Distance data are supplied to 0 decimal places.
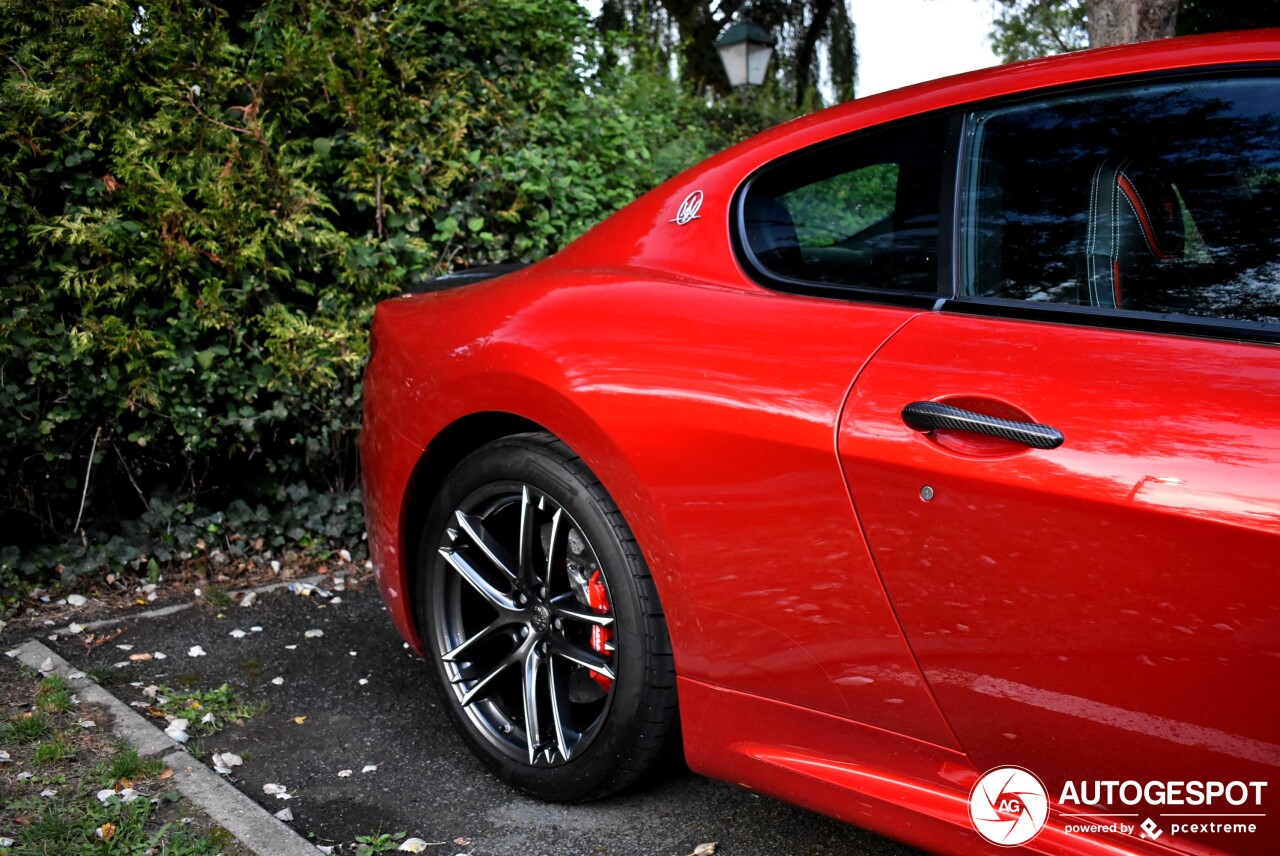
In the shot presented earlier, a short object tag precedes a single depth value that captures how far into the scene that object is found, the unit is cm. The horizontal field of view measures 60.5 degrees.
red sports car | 150
